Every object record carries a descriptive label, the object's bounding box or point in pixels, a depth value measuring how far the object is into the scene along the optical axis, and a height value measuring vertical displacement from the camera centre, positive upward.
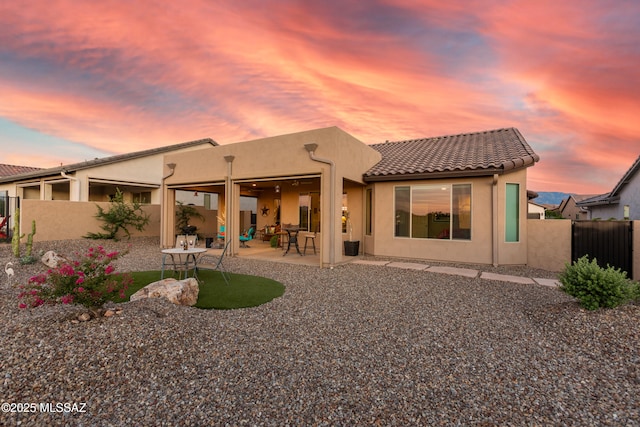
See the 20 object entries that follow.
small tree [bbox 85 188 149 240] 13.82 -0.09
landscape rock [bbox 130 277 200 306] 4.86 -1.27
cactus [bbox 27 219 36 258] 9.22 -0.93
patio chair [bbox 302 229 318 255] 11.56 -0.92
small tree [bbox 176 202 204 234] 16.94 +0.02
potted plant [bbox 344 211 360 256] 10.93 -1.12
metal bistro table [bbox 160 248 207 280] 6.77 -0.83
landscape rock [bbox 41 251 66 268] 8.65 -1.28
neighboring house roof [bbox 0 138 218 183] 15.14 +2.92
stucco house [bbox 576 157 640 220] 13.65 +0.99
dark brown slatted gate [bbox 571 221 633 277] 8.13 -0.69
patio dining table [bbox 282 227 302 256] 11.19 -0.81
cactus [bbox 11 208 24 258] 9.36 -0.76
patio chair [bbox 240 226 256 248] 13.35 -0.98
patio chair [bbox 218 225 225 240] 13.48 -0.75
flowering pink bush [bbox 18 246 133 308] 3.47 -0.83
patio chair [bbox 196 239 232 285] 7.06 -1.51
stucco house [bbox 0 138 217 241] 12.76 +1.77
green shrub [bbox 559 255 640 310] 4.23 -1.02
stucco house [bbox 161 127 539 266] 9.06 +1.08
